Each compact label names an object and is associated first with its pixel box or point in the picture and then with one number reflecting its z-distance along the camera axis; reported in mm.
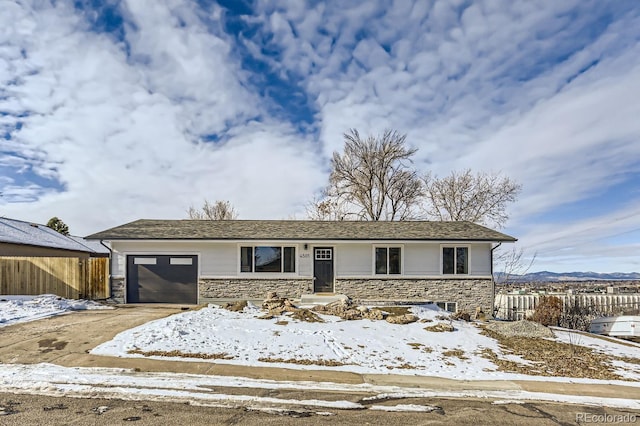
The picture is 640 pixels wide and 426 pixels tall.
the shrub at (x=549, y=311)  19391
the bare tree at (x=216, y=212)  37562
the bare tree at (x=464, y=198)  29328
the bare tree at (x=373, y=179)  30344
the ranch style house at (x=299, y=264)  15328
